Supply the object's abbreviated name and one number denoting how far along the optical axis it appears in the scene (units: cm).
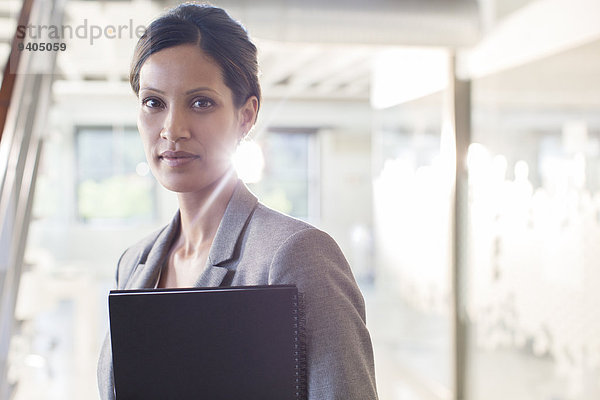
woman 70
